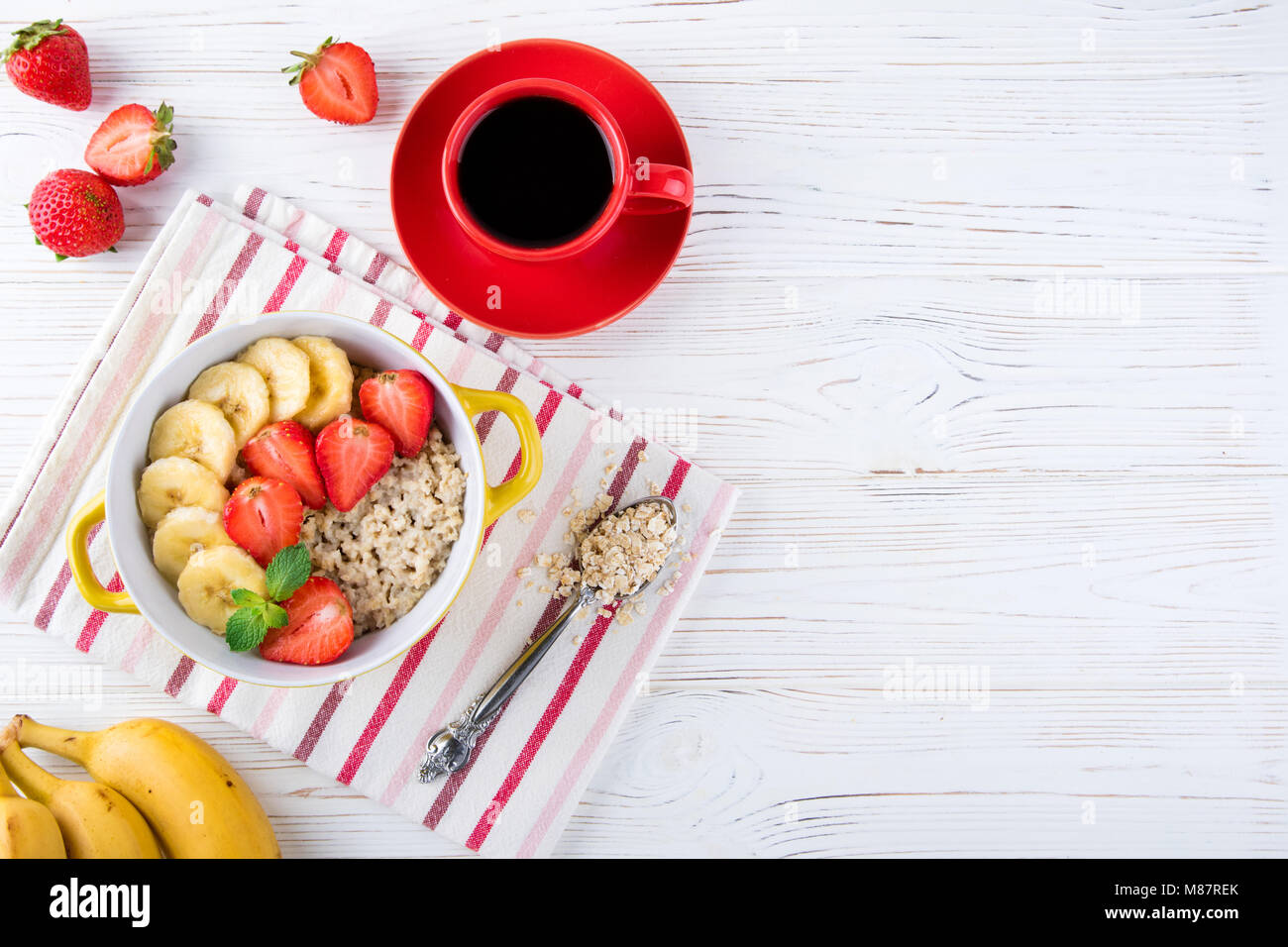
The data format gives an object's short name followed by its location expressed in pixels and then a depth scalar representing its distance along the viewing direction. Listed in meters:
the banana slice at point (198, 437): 0.94
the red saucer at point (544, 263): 1.11
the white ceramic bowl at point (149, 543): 0.90
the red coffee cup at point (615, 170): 1.04
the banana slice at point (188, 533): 0.92
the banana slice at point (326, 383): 0.96
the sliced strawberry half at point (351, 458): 0.93
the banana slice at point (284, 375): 0.94
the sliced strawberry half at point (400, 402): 0.95
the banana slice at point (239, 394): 0.95
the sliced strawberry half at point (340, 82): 1.13
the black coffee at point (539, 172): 1.06
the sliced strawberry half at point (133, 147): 1.13
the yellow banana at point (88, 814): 1.00
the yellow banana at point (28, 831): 0.94
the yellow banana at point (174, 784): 1.05
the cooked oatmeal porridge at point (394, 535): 0.99
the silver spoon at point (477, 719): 1.12
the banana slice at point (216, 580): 0.91
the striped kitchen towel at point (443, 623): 1.13
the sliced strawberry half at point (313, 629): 0.93
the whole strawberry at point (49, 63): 1.12
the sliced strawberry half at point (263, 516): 0.91
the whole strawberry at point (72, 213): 1.12
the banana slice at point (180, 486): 0.92
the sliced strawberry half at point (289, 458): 0.94
